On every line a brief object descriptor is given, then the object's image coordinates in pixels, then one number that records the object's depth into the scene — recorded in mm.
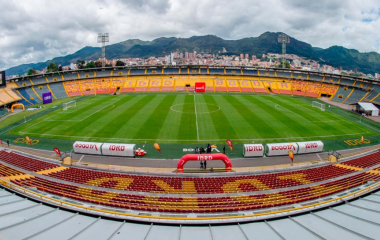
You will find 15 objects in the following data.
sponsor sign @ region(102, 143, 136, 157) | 26078
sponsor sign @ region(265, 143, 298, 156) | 26078
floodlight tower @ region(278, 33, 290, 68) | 88438
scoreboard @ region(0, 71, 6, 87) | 51531
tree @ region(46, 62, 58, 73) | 107244
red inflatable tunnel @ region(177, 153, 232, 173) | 21328
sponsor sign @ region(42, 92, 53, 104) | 55375
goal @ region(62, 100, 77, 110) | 49016
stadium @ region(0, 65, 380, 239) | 8523
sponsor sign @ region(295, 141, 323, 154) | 26734
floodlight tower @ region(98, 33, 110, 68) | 79000
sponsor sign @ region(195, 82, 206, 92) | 67062
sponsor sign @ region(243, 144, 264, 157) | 25750
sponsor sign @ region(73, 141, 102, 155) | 26703
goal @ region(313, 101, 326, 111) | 48094
